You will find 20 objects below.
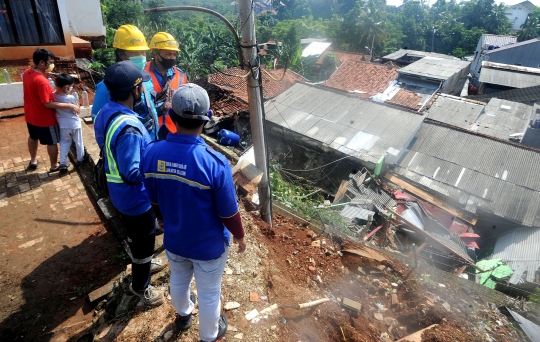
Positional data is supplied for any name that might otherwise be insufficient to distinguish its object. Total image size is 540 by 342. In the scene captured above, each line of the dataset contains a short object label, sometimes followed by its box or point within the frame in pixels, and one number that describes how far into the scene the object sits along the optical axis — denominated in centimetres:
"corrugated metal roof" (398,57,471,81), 2095
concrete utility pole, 366
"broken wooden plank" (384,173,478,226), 945
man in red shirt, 416
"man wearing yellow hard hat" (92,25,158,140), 298
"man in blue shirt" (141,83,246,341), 180
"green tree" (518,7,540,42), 4423
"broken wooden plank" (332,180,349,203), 979
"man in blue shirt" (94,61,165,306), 221
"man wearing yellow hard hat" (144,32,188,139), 354
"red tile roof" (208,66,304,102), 1522
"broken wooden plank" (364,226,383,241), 783
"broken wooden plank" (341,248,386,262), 448
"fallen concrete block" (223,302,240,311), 286
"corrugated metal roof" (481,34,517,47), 3478
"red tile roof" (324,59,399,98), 2089
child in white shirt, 436
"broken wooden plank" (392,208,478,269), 759
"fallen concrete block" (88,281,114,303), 302
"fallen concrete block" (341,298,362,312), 343
